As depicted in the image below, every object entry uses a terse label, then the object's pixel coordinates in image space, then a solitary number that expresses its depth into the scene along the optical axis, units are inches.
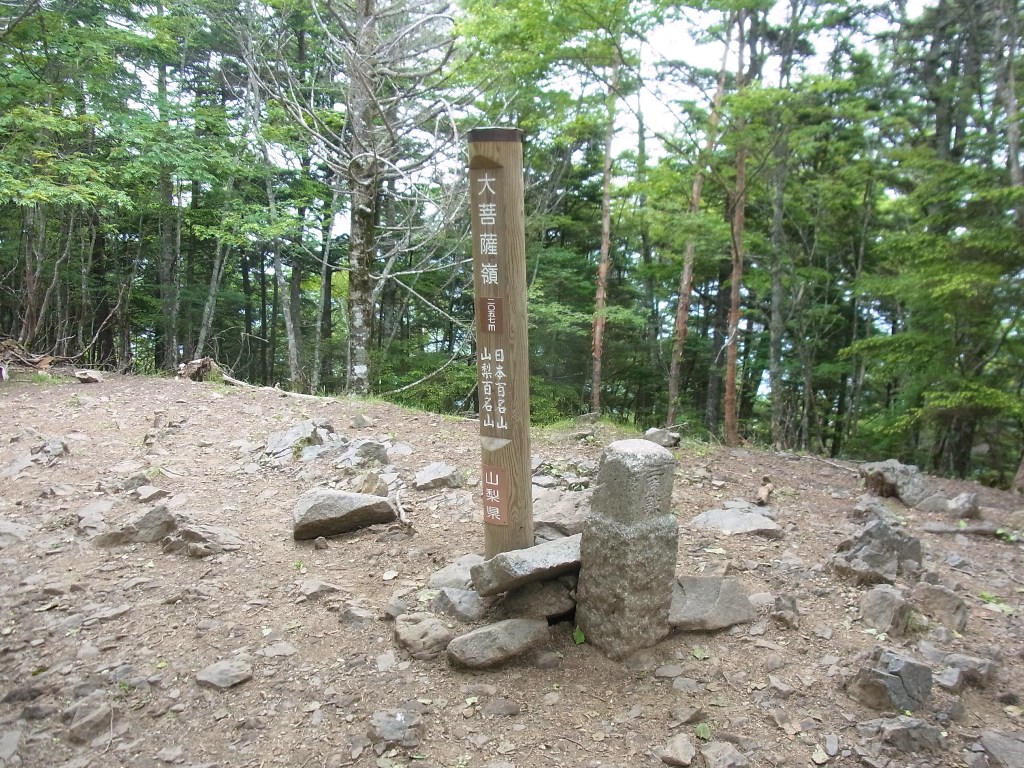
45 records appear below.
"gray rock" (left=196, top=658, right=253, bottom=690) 114.0
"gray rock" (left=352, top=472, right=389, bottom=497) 187.6
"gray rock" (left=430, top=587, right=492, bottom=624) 131.3
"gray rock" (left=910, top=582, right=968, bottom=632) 134.8
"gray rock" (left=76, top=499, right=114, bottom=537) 171.8
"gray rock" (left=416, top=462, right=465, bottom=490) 206.1
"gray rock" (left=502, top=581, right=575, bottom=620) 125.6
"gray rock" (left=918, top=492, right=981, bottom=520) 211.2
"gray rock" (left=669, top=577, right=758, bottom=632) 127.0
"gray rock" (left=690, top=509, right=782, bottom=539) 177.5
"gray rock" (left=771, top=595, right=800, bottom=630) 130.3
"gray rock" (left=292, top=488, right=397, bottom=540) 167.0
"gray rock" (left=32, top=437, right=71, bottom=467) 219.8
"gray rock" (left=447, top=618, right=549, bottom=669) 116.7
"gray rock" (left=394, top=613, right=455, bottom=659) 123.0
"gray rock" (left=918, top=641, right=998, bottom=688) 115.5
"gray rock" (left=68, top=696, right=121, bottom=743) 102.4
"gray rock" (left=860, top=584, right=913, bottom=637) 129.3
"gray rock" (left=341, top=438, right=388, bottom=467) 222.5
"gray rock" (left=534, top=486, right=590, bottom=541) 148.1
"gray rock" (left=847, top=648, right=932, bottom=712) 107.0
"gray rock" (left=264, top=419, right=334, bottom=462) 234.2
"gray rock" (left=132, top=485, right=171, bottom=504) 192.1
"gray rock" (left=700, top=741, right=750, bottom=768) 96.9
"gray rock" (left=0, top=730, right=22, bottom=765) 97.9
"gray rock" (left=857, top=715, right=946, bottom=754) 99.3
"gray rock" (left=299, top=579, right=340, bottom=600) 141.7
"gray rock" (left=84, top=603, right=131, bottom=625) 131.9
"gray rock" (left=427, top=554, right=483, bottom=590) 143.5
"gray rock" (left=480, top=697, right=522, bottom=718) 108.7
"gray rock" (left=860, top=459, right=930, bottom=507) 225.0
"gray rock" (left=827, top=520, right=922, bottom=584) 148.6
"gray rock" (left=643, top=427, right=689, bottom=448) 266.7
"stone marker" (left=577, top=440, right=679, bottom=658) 116.6
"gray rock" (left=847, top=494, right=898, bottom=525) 193.8
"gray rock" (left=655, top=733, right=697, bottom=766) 97.7
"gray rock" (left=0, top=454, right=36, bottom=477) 208.2
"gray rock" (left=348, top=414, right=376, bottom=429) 274.5
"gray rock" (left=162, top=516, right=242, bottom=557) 158.7
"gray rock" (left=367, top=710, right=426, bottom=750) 102.3
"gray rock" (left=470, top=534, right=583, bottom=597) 120.2
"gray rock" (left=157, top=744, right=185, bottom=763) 99.0
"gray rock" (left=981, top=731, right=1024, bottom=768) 97.4
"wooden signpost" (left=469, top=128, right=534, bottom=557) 124.1
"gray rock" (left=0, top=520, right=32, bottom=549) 164.1
